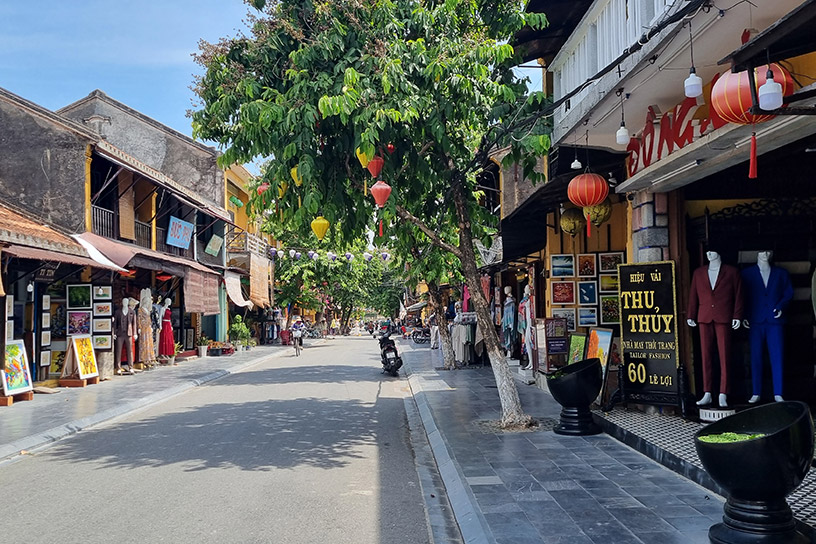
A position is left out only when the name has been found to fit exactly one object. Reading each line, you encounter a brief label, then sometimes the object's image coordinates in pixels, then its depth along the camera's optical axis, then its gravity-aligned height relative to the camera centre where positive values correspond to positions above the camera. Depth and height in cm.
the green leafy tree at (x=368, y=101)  764 +254
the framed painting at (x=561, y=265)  1282 +63
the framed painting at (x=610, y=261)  1261 +67
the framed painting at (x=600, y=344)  938 -73
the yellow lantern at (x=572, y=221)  1128 +132
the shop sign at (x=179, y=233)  2235 +261
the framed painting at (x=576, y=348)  1065 -88
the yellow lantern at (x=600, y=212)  1014 +133
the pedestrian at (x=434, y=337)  2945 -175
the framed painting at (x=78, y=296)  1578 +28
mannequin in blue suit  768 -25
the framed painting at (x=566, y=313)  1293 -34
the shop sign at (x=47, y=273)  1420 +82
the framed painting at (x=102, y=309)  1627 -5
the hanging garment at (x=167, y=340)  2138 -115
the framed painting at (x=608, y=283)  1256 +25
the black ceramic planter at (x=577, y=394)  808 -125
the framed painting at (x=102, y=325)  1616 -45
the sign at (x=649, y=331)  857 -51
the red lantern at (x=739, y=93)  463 +147
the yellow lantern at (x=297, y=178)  773 +151
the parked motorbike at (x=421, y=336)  4025 -229
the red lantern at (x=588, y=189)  852 +142
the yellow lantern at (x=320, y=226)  842 +101
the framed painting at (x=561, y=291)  1284 +10
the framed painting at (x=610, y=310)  1248 -29
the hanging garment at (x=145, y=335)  1872 -85
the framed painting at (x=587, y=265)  1276 +61
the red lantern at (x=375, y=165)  802 +170
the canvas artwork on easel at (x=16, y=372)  1205 -121
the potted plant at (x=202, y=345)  2561 -162
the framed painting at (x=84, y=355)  1484 -113
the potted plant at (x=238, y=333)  2930 -133
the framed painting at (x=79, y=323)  1575 -38
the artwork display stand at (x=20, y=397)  1209 -171
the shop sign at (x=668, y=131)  684 +188
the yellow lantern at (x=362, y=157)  747 +169
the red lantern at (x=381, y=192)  795 +135
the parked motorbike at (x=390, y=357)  1856 -167
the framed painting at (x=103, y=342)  1620 -88
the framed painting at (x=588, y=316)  1279 -41
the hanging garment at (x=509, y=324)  1680 -70
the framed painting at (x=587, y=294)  1273 +3
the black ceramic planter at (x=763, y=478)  400 -119
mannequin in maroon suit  791 -20
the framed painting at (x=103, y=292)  1633 +38
